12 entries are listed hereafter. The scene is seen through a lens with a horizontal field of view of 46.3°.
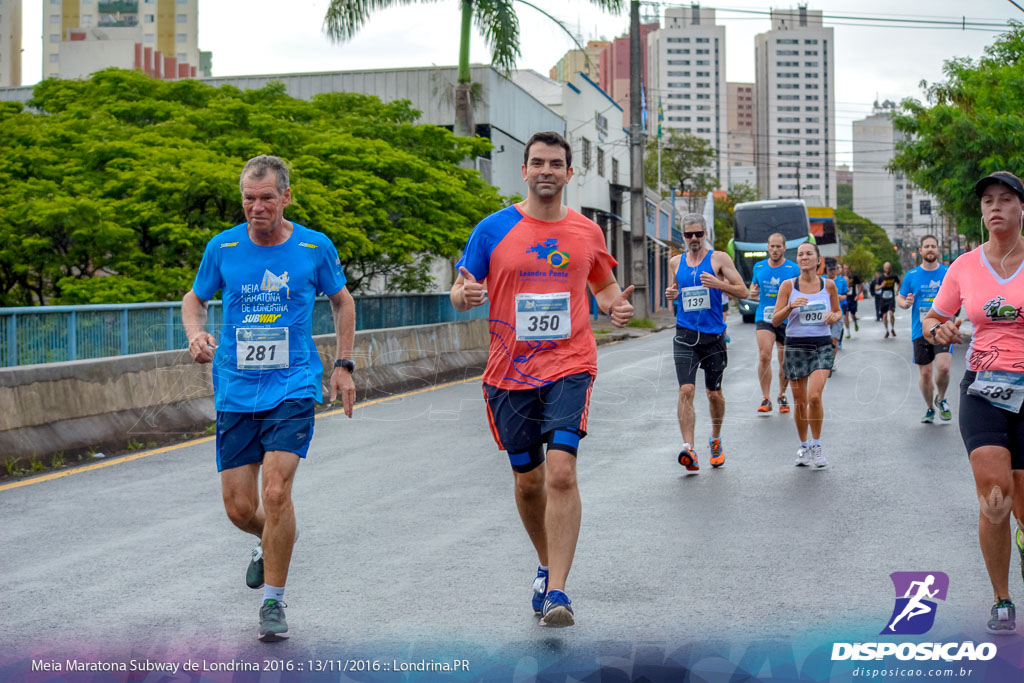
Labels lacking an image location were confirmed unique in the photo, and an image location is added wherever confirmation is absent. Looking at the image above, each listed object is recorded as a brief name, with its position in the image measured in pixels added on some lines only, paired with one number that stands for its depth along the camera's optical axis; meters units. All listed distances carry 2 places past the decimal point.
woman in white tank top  10.10
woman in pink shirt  4.90
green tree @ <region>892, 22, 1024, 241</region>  28.64
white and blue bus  40.91
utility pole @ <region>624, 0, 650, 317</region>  35.00
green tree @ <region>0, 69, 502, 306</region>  16.41
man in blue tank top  9.60
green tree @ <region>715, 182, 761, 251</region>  86.12
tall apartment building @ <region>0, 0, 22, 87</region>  68.75
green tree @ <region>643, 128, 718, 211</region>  80.88
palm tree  26.16
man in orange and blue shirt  5.25
